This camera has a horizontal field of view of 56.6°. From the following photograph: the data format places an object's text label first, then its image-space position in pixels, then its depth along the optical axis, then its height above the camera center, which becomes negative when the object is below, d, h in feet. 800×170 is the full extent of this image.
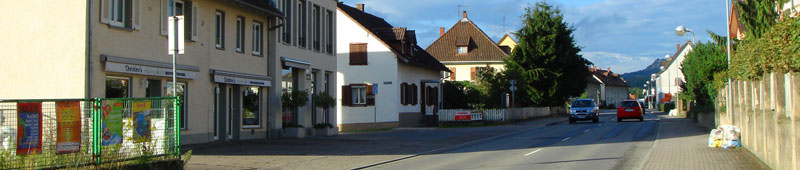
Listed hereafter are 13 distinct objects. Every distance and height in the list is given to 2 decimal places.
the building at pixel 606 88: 404.65 +11.32
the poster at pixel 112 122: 40.09 -0.59
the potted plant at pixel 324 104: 95.40 +0.65
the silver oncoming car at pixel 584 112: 139.44 -1.02
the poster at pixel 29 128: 36.58 -0.80
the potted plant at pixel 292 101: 88.28 +0.99
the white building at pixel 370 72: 131.23 +6.77
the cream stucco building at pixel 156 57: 53.16 +4.49
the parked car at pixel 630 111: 143.74 -0.97
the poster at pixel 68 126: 37.88 -0.77
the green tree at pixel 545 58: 193.57 +12.77
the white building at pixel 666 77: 344.04 +14.66
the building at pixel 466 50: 224.94 +17.65
